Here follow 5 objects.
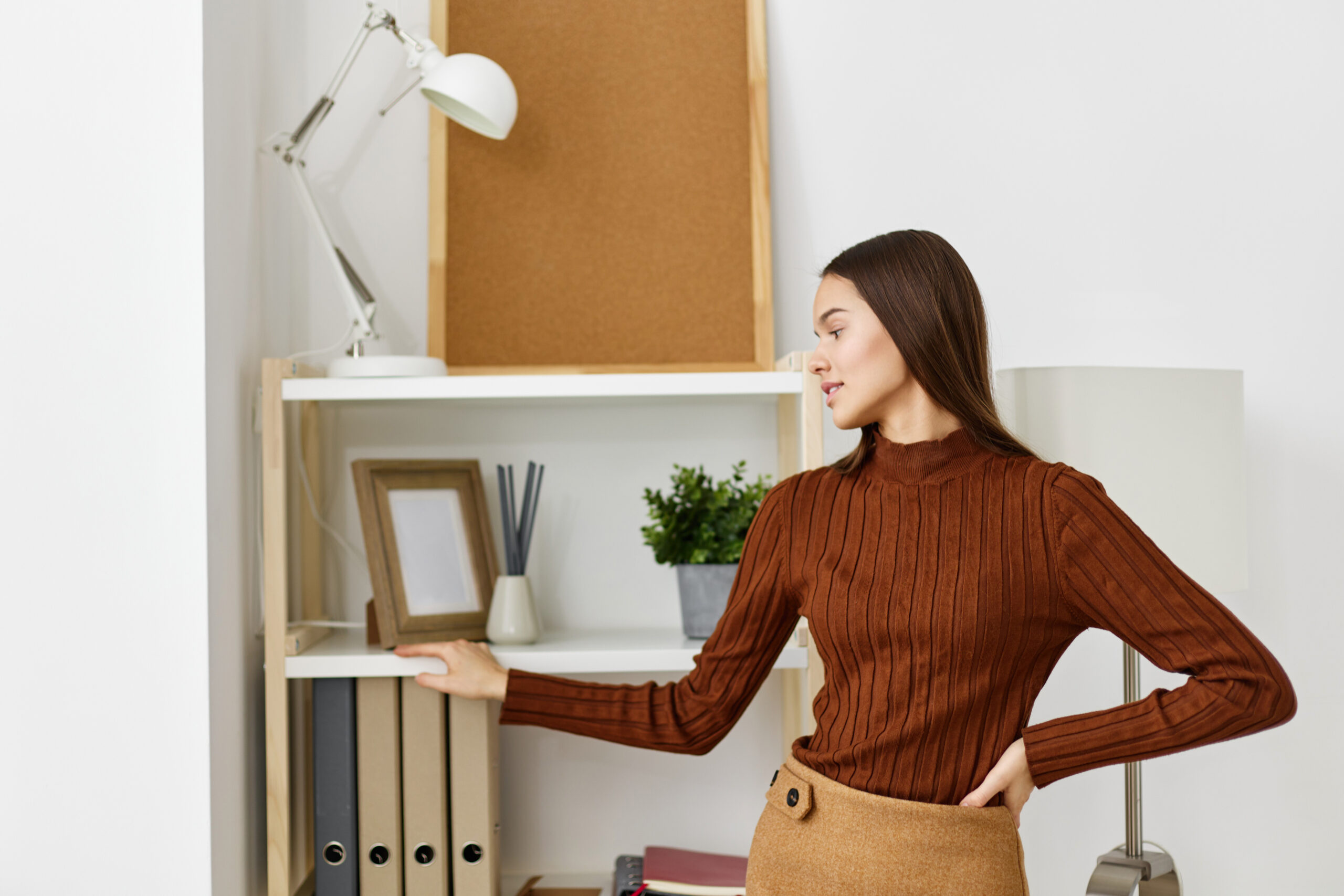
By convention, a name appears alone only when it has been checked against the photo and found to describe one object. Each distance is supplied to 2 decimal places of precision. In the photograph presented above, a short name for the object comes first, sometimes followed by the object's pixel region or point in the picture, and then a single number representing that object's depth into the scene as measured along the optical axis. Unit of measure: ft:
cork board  5.23
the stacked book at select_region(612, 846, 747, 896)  4.60
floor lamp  4.40
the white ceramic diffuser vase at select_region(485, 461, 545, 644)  4.72
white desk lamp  4.58
